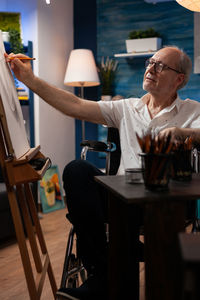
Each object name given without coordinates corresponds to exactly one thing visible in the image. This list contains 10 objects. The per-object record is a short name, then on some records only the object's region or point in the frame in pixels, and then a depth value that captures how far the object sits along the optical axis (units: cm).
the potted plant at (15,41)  408
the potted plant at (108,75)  471
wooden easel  146
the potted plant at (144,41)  441
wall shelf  442
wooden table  108
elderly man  161
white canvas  157
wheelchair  175
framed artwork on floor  426
